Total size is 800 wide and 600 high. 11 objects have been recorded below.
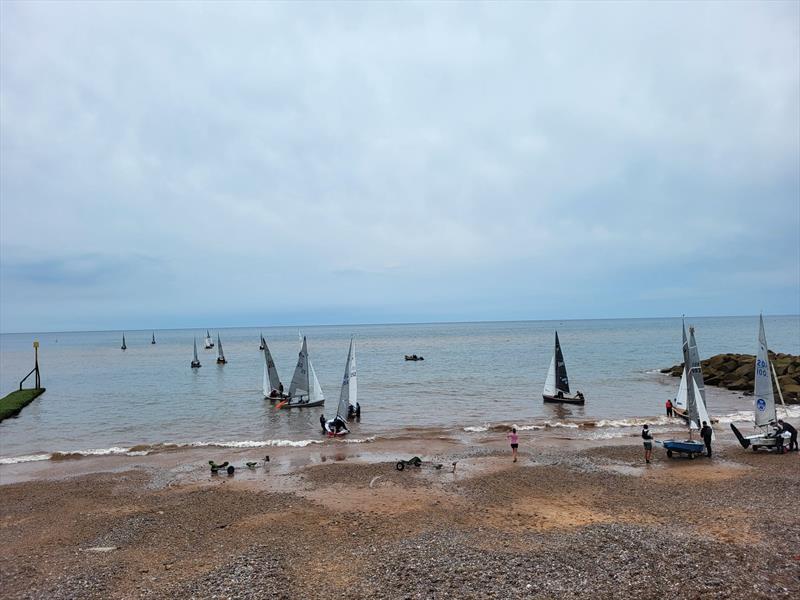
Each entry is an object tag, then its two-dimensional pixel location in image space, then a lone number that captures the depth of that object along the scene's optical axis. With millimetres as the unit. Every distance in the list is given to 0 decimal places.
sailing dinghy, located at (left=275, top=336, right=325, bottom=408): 38197
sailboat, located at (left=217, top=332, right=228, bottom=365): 85750
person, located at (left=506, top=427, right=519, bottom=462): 22016
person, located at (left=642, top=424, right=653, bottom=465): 20641
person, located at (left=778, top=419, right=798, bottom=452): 21623
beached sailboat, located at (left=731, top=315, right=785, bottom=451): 21625
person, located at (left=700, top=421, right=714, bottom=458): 21203
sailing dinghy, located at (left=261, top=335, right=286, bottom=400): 42334
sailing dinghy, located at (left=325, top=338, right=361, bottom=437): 28578
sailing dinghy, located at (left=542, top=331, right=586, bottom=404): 38406
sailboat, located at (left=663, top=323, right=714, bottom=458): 22875
